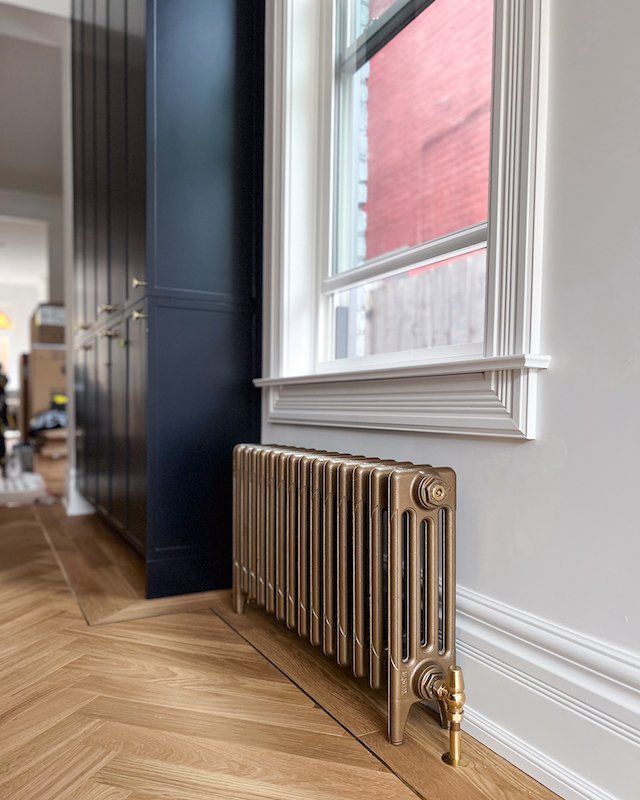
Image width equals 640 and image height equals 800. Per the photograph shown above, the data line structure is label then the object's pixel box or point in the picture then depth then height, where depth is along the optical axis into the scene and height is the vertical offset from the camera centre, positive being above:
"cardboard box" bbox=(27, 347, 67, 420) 7.42 +0.03
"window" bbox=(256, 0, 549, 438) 1.25 +0.53
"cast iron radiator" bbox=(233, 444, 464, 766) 1.26 -0.44
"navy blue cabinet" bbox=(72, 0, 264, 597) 2.23 +0.42
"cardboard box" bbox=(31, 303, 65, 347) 7.16 +0.64
